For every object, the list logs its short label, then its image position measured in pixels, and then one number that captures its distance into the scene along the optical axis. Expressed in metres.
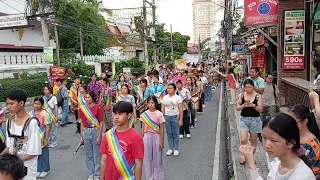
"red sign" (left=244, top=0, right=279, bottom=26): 8.03
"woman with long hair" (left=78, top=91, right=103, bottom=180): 4.10
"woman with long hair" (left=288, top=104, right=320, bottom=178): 2.21
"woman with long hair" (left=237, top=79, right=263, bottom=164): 4.26
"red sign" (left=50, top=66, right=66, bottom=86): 10.33
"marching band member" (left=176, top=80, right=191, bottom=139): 6.47
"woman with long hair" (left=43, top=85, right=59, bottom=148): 5.99
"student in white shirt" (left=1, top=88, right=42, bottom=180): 2.55
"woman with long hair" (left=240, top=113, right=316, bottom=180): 1.60
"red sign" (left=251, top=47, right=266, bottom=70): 12.20
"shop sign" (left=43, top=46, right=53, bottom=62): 10.85
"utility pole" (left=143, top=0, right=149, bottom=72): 17.77
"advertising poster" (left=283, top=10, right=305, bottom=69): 7.45
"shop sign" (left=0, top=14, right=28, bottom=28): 13.27
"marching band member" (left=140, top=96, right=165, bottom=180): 3.98
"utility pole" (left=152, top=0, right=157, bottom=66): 19.90
